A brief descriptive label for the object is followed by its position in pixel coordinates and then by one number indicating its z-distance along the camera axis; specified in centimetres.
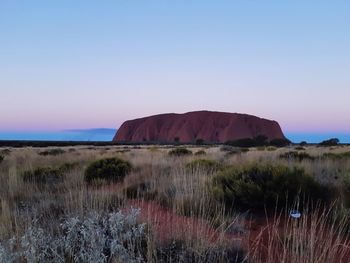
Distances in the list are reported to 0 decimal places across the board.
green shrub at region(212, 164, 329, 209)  737
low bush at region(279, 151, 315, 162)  1812
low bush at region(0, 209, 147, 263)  364
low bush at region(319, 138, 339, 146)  5761
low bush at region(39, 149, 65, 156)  2789
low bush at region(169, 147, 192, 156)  2324
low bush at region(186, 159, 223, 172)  1220
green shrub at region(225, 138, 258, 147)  5337
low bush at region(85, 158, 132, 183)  1295
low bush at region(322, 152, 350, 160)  1685
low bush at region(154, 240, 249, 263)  406
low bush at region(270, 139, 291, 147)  5707
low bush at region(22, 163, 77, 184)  1165
